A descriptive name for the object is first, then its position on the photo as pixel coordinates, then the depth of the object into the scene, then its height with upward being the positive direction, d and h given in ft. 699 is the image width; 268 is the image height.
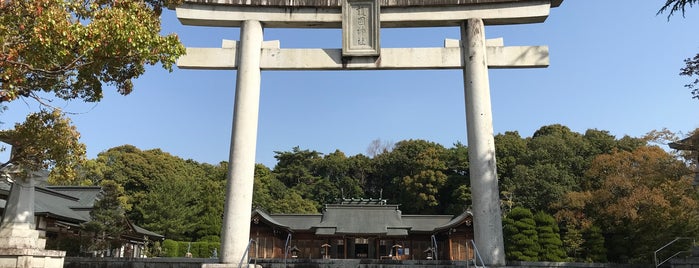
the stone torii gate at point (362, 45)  29.43 +12.91
